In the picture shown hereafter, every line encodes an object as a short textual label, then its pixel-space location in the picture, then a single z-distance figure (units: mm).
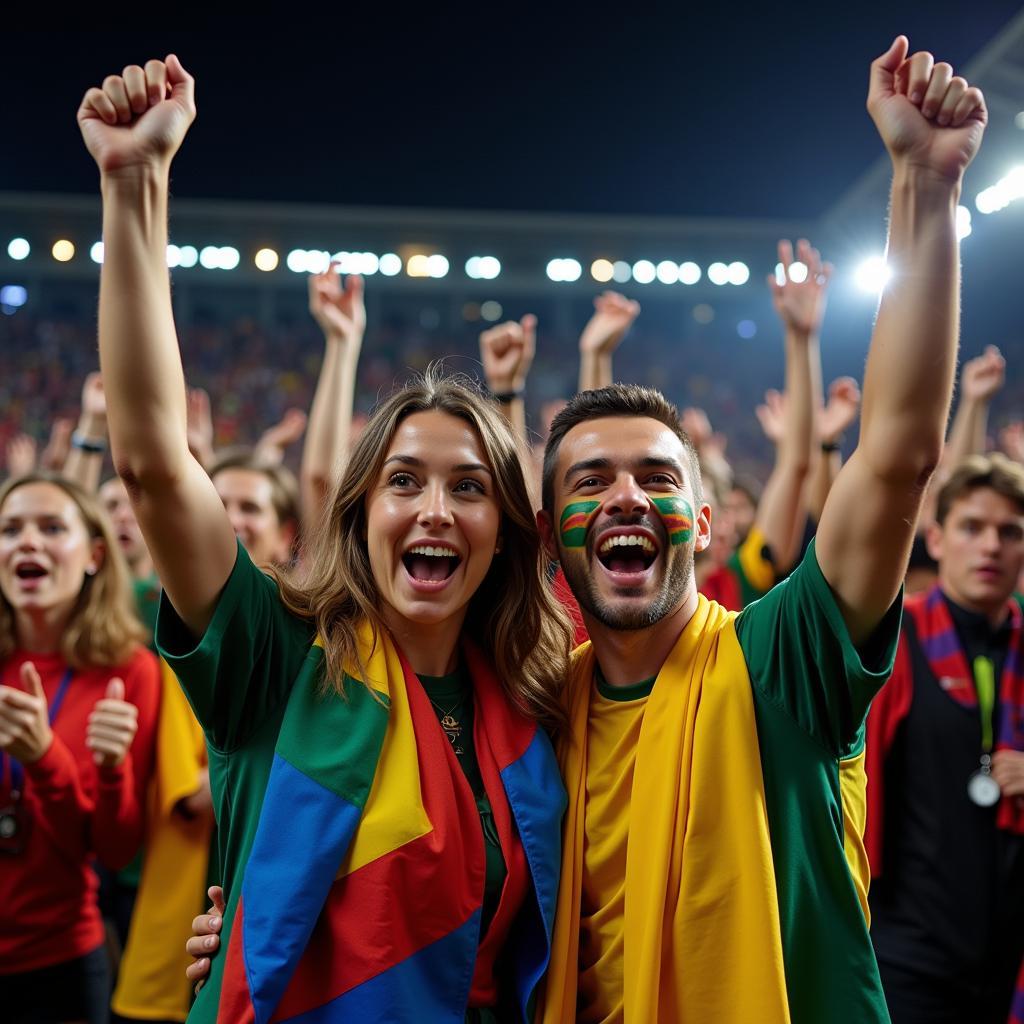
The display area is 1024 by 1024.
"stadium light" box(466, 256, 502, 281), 18094
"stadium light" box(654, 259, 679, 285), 18453
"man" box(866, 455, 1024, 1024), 2477
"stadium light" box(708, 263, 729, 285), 18344
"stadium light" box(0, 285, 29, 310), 17281
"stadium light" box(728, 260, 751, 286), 18344
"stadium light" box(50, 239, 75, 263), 16922
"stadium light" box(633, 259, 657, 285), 18453
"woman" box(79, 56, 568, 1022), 1471
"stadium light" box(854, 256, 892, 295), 13739
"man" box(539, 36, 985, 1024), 1505
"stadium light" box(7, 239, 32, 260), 16812
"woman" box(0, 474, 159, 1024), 2387
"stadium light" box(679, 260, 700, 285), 18297
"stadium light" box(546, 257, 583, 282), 18281
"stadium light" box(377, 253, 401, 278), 17641
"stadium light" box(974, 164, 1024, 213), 10320
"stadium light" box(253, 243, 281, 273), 17312
